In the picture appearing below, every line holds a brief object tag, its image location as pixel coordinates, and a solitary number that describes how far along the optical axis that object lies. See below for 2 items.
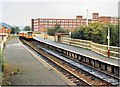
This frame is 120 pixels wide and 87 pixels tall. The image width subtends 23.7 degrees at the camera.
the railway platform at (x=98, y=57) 17.35
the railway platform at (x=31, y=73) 11.52
